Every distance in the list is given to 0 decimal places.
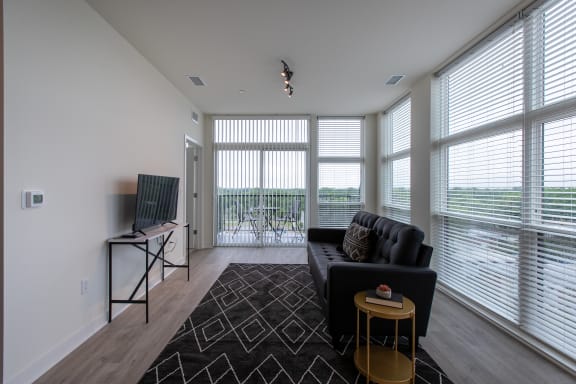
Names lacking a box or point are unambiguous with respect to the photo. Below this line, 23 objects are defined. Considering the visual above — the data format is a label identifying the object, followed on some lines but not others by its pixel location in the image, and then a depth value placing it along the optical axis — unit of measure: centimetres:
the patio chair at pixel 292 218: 516
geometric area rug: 165
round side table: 154
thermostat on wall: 157
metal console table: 229
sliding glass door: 512
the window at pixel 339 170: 512
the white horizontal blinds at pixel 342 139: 514
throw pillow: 260
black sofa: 187
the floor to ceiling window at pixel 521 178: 182
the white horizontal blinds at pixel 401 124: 397
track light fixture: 298
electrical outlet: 202
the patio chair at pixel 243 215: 514
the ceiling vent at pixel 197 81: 342
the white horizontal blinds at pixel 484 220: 220
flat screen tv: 245
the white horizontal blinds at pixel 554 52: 180
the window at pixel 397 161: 402
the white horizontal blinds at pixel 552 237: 177
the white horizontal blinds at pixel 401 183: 400
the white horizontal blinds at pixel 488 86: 218
